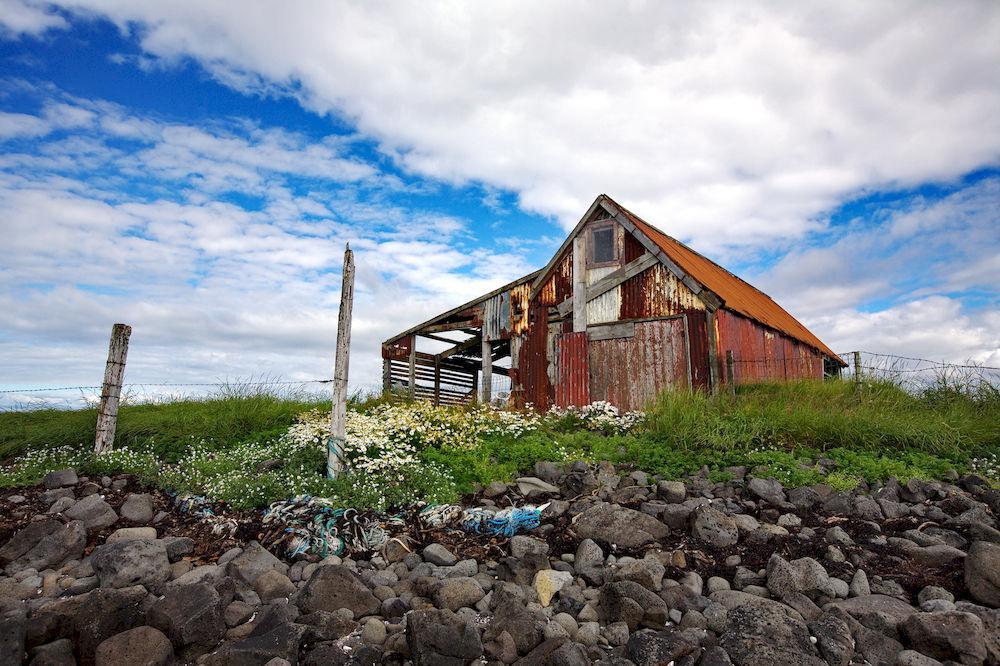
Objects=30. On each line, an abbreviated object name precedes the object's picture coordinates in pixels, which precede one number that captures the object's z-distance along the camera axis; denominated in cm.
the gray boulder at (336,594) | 522
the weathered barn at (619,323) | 1396
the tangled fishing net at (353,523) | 659
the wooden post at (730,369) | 1339
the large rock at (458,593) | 523
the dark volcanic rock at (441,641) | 429
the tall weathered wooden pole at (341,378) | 869
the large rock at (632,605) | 484
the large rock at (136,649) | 443
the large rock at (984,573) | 511
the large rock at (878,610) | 467
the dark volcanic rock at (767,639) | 420
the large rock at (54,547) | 635
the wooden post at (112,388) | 985
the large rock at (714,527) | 633
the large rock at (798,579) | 530
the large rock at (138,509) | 748
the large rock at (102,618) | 459
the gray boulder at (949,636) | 427
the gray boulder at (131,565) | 591
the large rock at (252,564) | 582
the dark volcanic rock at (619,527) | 640
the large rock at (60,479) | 852
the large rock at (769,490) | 748
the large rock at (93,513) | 722
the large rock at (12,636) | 432
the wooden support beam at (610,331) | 1480
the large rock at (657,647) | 423
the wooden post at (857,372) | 1193
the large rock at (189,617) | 468
